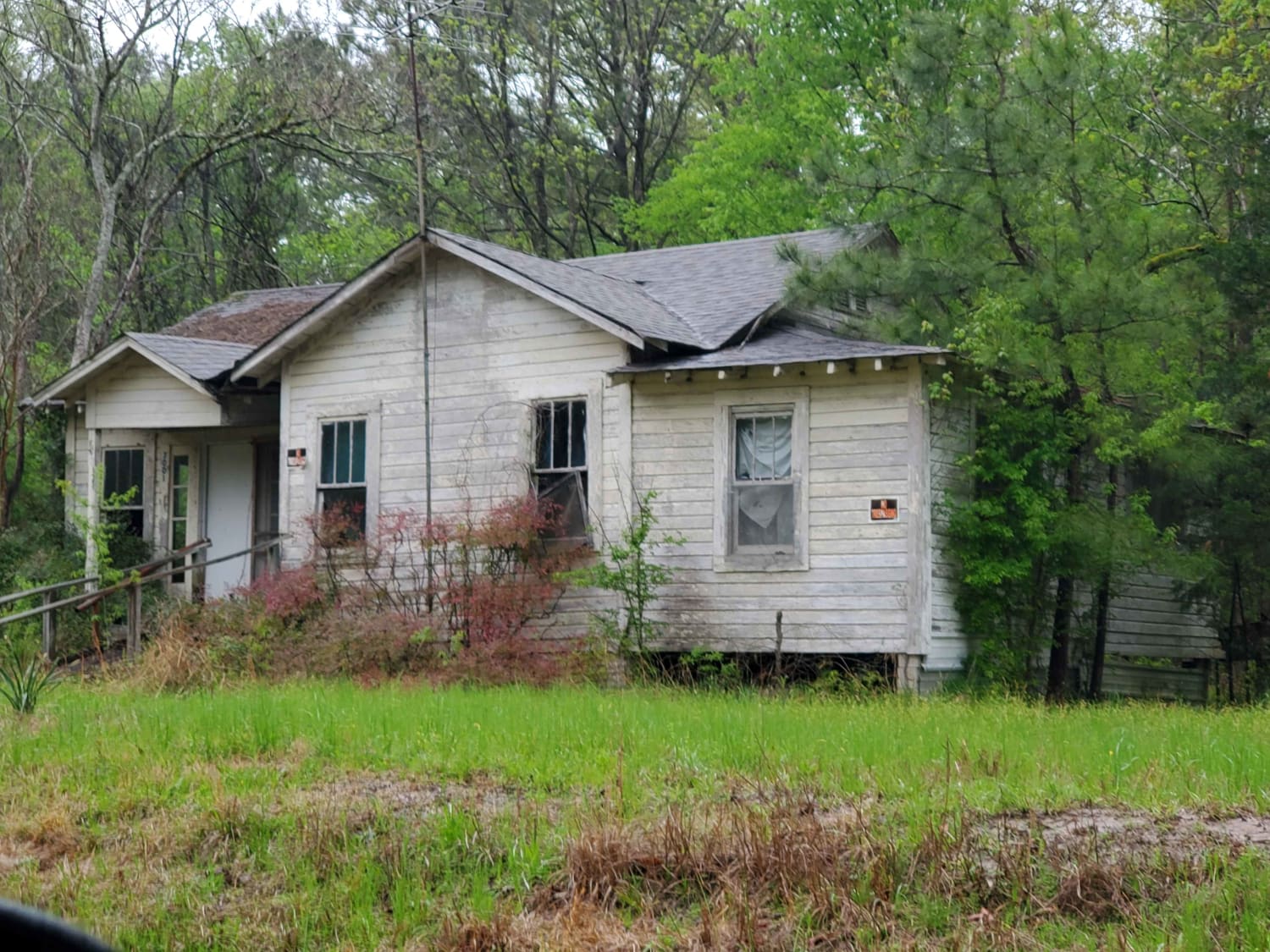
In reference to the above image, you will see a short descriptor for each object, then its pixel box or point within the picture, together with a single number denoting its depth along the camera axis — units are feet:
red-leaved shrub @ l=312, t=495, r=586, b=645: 55.21
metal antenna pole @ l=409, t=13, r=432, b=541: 57.62
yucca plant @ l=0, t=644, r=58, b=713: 41.73
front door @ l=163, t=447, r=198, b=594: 72.64
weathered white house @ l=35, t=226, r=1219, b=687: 53.72
